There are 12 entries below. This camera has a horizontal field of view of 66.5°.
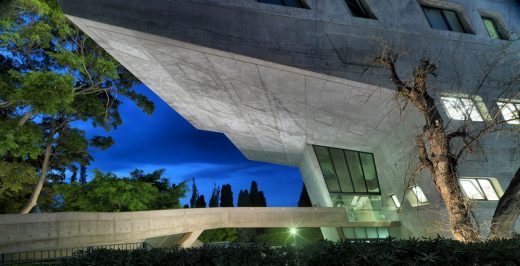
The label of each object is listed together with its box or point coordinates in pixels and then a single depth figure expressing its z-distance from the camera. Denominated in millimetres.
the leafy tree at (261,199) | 64500
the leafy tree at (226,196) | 65250
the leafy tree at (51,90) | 17109
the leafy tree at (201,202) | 63275
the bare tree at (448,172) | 8797
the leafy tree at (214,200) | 66562
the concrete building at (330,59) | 14469
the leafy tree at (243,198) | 66919
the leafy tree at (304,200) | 54562
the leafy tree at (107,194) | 21891
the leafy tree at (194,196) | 81038
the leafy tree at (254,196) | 64034
